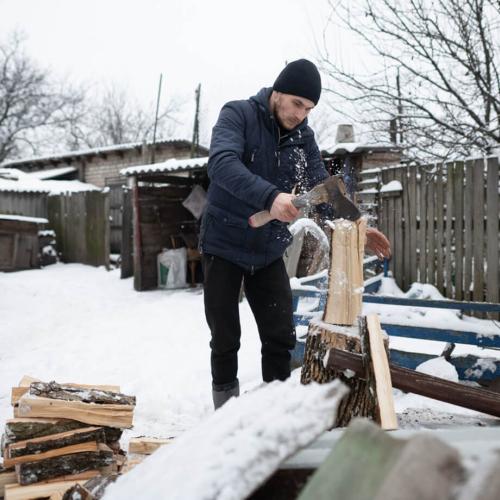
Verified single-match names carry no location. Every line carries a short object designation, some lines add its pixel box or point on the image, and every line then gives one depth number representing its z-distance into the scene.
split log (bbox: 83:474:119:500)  1.60
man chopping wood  2.31
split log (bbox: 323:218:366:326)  2.24
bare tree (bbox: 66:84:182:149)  32.78
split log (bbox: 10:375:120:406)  2.40
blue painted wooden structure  2.88
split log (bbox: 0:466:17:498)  2.01
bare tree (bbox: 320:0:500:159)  5.53
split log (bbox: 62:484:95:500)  1.59
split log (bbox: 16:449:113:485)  1.95
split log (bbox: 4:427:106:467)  2.00
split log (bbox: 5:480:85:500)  1.85
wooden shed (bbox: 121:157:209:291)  8.98
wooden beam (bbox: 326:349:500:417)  1.60
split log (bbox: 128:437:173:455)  2.15
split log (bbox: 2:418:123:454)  2.07
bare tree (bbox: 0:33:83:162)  23.88
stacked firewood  1.97
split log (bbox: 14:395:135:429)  2.15
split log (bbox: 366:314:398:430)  1.46
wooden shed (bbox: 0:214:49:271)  10.71
